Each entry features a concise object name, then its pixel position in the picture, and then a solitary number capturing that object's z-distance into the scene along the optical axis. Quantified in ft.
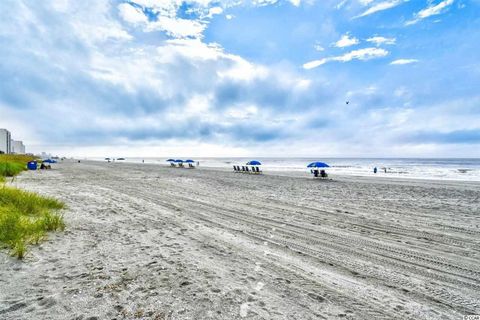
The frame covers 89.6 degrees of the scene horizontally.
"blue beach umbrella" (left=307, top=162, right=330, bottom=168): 87.94
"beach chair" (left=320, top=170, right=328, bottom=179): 87.04
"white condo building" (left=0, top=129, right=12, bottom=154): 349.82
